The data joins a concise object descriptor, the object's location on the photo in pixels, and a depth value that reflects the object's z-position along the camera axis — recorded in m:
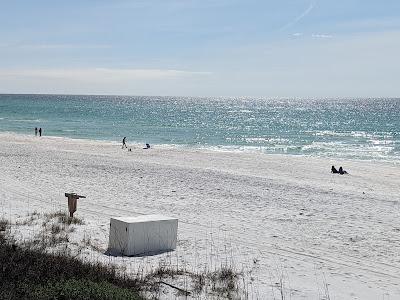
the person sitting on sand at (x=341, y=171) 31.34
